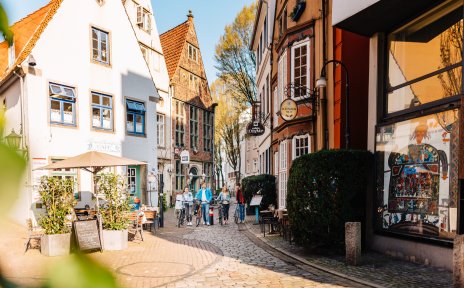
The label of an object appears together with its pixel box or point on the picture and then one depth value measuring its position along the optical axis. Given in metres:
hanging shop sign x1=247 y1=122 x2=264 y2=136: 18.80
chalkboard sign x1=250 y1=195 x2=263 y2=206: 14.91
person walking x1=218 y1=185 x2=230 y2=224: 15.84
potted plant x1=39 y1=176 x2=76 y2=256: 9.52
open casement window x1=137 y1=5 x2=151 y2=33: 22.09
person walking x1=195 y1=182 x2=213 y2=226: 15.02
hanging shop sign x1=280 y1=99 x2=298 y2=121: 13.02
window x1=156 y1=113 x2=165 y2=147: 25.70
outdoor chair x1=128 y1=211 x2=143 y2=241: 11.55
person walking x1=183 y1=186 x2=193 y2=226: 15.72
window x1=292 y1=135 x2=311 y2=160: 13.51
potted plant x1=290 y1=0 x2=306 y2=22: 13.16
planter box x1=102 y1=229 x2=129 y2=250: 9.92
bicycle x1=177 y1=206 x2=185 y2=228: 15.30
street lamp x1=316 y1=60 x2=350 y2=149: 10.13
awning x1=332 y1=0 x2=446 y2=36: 7.96
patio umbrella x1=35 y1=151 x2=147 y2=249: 11.24
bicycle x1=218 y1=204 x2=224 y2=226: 15.81
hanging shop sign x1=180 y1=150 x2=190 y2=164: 20.30
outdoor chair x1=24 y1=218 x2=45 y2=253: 9.83
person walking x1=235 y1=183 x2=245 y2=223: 15.27
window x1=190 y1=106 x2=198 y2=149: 30.12
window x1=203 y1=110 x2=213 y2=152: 32.16
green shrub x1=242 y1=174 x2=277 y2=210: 17.00
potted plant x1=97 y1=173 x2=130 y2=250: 9.98
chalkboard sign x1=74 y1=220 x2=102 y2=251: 9.19
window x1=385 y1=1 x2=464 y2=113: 7.39
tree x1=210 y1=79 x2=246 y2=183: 36.31
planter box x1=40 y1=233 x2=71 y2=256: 8.30
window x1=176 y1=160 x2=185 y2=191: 27.75
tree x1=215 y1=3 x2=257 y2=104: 27.33
